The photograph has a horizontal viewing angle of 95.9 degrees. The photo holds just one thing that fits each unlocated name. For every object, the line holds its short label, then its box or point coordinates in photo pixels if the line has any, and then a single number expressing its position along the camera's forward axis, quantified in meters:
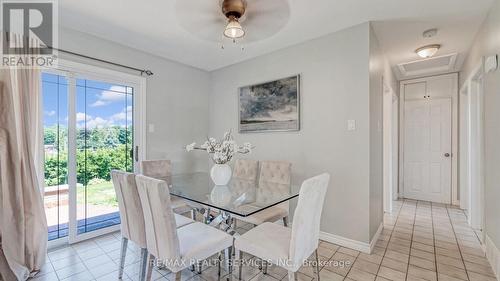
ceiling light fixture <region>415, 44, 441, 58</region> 3.00
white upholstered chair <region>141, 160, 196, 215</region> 2.63
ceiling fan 1.67
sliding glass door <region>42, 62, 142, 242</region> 2.56
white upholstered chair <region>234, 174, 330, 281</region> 1.47
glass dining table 1.76
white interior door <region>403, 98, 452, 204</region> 4.21
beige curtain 1.92
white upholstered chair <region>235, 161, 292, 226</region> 2.17
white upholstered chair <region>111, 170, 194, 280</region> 1.67
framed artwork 3.02
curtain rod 2.55
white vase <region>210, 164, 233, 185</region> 2.33
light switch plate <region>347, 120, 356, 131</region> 2.51
